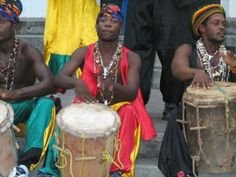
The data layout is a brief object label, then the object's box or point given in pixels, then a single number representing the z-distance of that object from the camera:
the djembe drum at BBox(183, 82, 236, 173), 7.89
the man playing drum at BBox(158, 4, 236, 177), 8.29
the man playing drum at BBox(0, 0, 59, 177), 8.30
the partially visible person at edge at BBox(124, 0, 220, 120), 9.60
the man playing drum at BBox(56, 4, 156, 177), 8.19
